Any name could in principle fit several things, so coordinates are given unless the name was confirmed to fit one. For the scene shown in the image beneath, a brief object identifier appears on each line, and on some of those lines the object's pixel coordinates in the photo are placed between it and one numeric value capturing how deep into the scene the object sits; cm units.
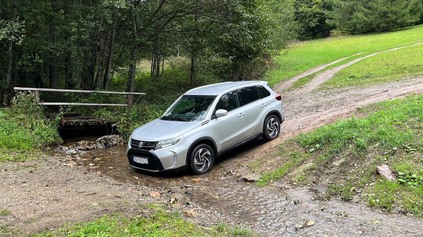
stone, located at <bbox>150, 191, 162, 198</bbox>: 650
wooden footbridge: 1233
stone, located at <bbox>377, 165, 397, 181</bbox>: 610
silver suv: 766
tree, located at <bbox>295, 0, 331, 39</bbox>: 6021
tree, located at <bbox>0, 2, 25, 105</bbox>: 1187
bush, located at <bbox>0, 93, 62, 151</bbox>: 986
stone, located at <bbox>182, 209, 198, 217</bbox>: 545
